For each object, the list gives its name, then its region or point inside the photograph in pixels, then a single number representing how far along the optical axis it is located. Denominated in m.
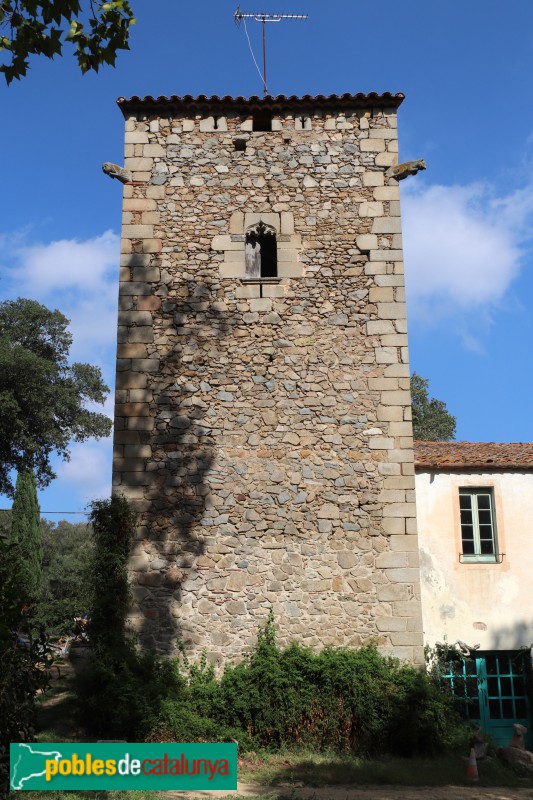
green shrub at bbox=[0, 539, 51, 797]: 5.14
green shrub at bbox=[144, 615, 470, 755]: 8.56
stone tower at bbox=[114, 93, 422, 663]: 9.31
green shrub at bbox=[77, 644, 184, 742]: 8.23
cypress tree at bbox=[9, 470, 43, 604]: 20.19
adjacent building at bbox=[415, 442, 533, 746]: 11.09
